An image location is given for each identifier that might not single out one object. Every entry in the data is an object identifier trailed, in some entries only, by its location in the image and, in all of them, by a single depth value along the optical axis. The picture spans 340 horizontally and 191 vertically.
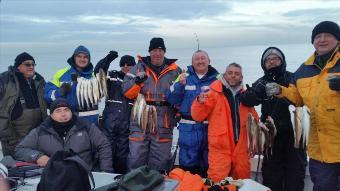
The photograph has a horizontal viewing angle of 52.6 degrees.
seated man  4.19
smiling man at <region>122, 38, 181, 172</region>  5.10
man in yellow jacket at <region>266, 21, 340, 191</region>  3.58
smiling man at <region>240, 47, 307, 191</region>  4.33
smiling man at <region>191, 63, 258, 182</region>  4.38
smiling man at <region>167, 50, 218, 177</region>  4.71
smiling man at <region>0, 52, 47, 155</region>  5.50
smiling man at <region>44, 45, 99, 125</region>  5.25
